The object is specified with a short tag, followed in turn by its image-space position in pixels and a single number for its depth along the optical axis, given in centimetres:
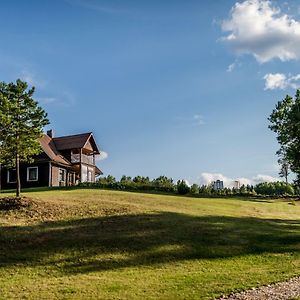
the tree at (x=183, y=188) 5219
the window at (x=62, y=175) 5850
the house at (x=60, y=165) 5581
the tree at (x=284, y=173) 9594
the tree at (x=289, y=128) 3262
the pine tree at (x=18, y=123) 2998
